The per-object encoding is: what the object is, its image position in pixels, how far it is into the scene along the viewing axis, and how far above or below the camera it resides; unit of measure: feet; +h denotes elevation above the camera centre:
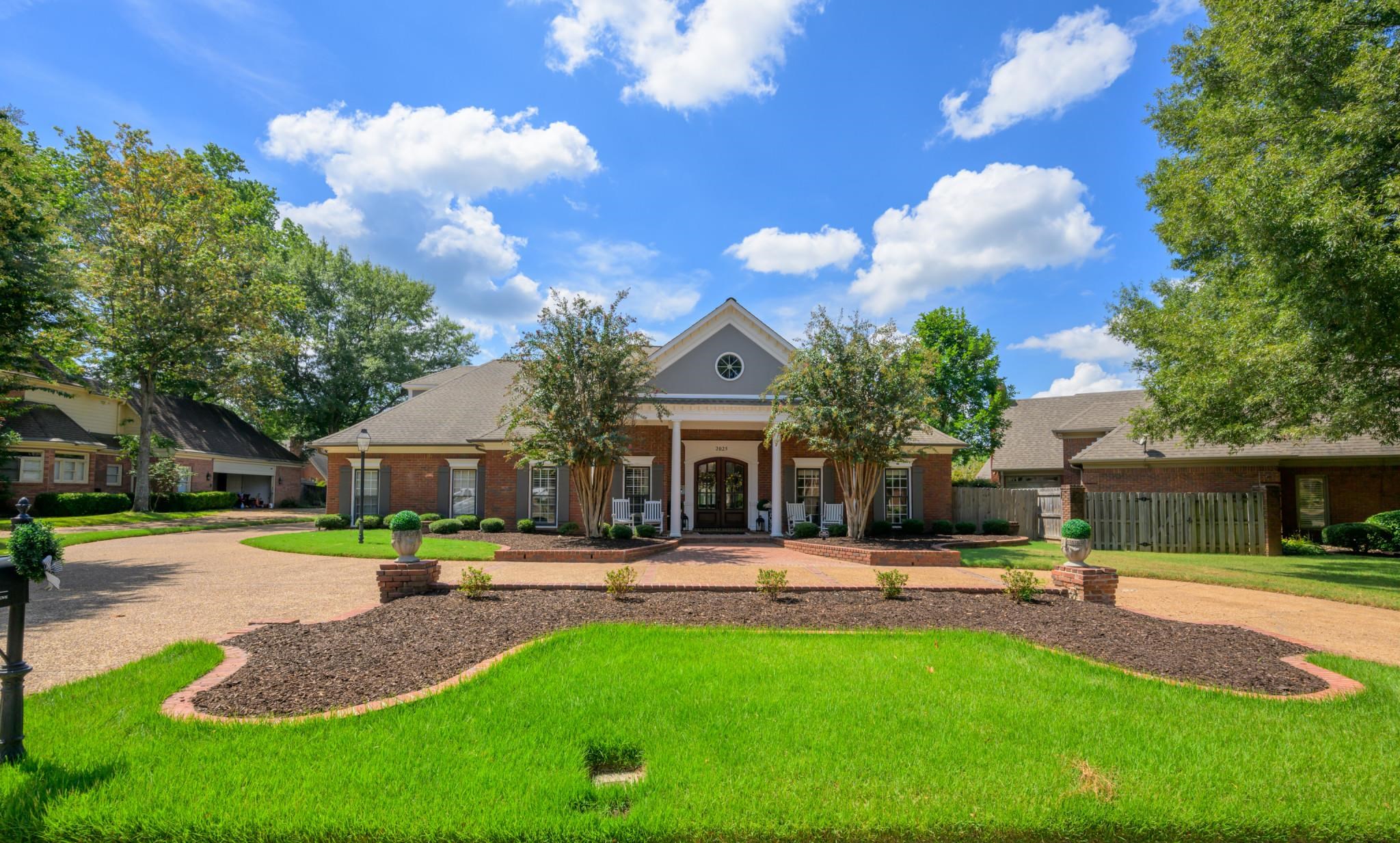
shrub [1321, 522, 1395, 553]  52.54 -5.59
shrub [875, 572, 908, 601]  28.17 -4.98
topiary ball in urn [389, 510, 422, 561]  27.76 -2.91
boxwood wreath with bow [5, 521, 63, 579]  11.60 -1.47
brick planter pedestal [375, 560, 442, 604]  27.53 -4.74
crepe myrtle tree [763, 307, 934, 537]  48.19 +5.29
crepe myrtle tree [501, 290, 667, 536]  47.57 +5.82
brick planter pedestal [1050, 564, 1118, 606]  27.68 -4.96
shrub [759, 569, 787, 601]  27.96 -4.89
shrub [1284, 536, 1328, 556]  52.70 -6.51
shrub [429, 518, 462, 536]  57.00 -5.23
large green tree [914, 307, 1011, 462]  112.98 +14.36
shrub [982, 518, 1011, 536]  61.82 -5.64
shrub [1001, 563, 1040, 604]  27.71 -5.06
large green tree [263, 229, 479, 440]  121.90 +23.59
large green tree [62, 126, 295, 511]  82.28 +23.41
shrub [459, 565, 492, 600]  26.96 -4.73
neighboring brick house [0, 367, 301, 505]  83.46 +2.98
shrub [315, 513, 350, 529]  62.59 -5.31
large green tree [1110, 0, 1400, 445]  33.73 +13.19
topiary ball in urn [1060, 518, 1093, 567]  28.02 -3.11
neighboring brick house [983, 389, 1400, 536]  56.59 -0.38
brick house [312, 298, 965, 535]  61.11 +0.20
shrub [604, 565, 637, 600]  27.81 -4.85
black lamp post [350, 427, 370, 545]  54.24 +2.12
